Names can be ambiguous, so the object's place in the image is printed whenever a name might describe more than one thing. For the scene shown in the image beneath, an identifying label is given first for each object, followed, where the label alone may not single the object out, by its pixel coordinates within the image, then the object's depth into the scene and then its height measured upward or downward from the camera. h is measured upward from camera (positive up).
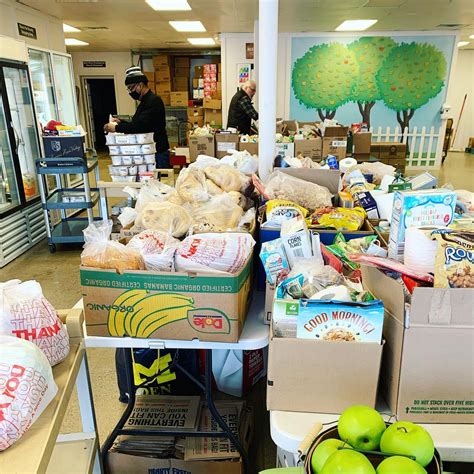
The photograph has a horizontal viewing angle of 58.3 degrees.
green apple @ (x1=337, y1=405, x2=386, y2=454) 0.76 -0.58
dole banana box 1.18 -0.57
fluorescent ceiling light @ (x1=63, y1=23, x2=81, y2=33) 7.26 +1.10
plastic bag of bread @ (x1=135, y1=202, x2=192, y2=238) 1.54 -0.44
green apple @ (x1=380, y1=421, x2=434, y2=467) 0.71 -0.56
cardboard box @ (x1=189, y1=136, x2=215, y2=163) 4.68 -0.56
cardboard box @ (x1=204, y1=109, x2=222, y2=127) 9.19 -0.50
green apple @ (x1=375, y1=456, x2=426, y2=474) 0.65 -0.55
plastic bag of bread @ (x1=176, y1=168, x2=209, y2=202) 1.83 -0.39
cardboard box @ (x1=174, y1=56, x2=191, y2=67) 10.92 +0.76
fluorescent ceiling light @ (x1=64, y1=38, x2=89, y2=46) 8.95 +1.09
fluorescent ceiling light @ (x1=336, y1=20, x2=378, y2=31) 6.83 +1.06
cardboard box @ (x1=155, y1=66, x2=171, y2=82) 10.47 +0.45
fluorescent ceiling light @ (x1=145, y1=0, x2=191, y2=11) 5.34 +1.09
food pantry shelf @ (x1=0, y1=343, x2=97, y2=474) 0.75 -0.62
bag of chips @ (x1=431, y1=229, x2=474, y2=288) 0.89 -0.35
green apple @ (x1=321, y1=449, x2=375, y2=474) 0.64 -0.55
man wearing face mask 4.18 -0.19
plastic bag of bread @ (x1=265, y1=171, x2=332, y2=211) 1.86 -0.42
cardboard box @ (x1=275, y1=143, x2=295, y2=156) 3.94 -0.50
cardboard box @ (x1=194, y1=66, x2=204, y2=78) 10.63 +0.52
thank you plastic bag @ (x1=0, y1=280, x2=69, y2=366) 0.97 -0.50
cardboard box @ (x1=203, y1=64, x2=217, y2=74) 10.47 +0.56
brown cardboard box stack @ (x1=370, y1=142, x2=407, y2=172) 6.07 -0.85
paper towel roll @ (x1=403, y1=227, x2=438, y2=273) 0.98 -0.35
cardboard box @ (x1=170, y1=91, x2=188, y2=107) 10.41 -0.12
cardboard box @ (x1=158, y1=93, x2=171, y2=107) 10.58 -0.11
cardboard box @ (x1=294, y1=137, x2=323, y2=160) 4.33 -0.55
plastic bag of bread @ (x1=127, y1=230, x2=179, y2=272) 1.26 -0.45
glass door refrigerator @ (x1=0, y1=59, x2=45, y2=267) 4.06 -0.70
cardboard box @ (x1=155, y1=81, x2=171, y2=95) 10.53 +0.15
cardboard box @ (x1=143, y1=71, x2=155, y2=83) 10.50 +0.43
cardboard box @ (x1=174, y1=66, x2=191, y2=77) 10.92 +0.54
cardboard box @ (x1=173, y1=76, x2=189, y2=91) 10.89 +0.24
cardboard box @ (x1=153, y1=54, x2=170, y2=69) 10.43 +0.75
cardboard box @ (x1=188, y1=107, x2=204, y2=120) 9.76 -0.42
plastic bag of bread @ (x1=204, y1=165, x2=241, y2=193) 2.02 -0.39
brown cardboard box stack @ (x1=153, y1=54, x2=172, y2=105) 10.45 +0.45
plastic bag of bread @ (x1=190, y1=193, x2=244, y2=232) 1.61 -0.45
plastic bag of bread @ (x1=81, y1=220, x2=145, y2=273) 1.24 -0.45
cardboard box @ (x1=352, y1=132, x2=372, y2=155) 5.26 -0.61
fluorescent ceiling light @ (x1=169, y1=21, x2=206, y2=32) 6.89 +1.08
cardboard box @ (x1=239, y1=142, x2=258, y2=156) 4.41 -0.54
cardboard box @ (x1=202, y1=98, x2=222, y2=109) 9.08 -0.23
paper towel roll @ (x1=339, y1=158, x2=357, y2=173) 2.67 -0.44
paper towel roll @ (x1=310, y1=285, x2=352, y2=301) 0.97 -0.44
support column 2.29 +0.05
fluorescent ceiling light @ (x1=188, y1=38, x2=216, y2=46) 9.09 +1.09
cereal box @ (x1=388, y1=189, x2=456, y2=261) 1.09 -0.30
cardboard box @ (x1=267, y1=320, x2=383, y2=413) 0.94 -0.61
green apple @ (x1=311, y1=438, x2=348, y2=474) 0.72 -0.59
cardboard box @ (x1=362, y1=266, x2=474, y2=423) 0.87 -0.54
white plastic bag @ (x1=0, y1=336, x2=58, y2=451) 0.77 -0.52
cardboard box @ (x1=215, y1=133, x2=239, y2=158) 4.62 -0.51
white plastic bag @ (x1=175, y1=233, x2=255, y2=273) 1.24 -0.45
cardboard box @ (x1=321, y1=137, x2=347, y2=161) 4.45 -0.55
